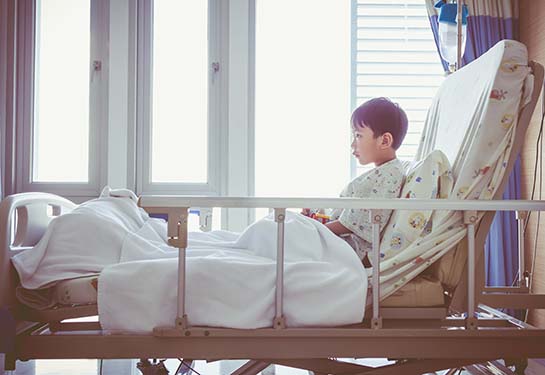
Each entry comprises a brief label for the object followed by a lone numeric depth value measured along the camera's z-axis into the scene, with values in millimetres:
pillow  1350
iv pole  2045
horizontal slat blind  3166
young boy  1471
